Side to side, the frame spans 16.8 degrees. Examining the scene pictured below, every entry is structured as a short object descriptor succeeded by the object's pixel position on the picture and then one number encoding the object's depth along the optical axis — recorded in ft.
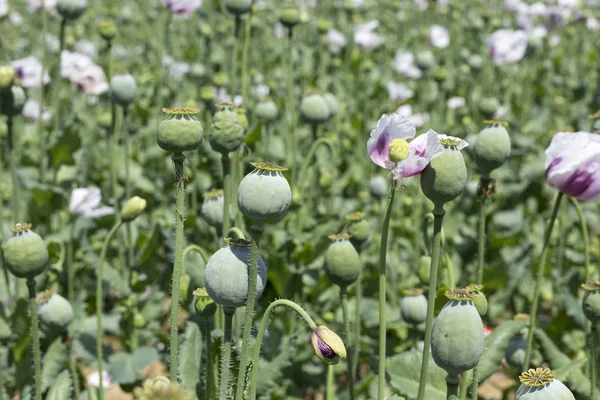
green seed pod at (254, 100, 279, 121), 8.20
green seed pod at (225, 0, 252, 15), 6.45
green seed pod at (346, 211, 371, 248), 5.70
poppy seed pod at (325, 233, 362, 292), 5.41
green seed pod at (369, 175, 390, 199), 7.43
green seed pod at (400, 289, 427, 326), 5.82
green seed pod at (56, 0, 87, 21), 7.09
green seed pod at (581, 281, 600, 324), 5.32
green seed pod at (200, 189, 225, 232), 5.79
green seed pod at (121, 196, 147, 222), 5.65
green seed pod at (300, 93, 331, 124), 7.21
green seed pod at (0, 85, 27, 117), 6.04
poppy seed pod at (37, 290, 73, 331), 5.65
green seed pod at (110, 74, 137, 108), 6.52
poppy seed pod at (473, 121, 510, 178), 5.27
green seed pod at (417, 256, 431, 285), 5.77
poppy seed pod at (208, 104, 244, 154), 5.33
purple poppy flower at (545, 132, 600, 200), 5.19
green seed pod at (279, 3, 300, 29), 7.47
